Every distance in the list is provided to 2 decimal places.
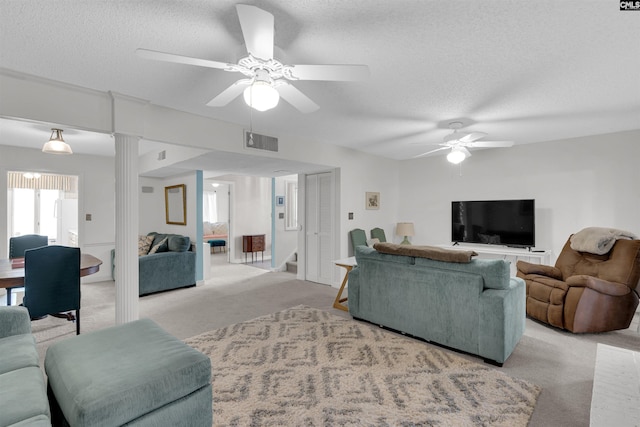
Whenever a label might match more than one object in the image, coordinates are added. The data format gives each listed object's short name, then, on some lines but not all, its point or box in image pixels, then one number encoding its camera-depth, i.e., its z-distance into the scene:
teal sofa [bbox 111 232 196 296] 4.80
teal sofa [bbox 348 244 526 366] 2.56
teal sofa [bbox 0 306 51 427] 1.24
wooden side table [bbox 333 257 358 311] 3.86
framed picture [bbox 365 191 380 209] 5.76
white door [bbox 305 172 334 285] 5.54
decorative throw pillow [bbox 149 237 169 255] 5.35
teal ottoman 1.31
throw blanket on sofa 2.71
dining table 2.83
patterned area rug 1.93
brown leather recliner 3.16
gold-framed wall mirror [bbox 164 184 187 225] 5.80
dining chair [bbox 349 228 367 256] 5.29
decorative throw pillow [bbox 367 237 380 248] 5.56
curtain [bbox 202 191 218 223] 9.51
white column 2.93
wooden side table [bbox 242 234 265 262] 7.91
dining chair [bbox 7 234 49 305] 4.24
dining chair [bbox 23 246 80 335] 2.89
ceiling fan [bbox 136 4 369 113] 1.55
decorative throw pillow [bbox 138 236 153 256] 5.57
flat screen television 4.67
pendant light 3.75
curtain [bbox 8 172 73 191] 7.69
